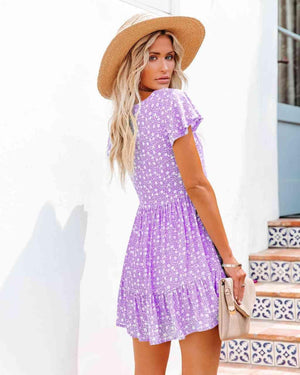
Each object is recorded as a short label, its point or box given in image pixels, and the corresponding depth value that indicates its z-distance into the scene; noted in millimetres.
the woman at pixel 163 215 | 2104
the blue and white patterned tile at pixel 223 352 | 3678
